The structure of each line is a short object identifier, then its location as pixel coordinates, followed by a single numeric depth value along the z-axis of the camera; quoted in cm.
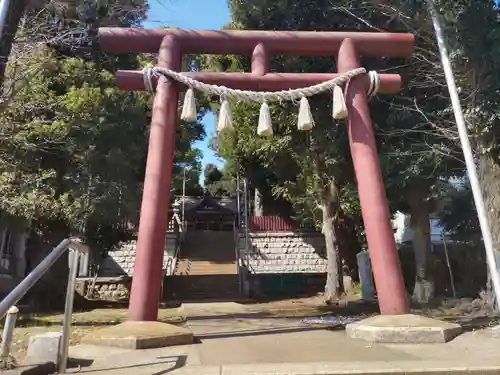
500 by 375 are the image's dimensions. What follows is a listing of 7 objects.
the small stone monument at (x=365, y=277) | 1363
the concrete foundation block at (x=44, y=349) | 414
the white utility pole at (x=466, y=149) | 593
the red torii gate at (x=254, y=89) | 654
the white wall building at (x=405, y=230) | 1943
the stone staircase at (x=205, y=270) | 1902
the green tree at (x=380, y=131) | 1012
